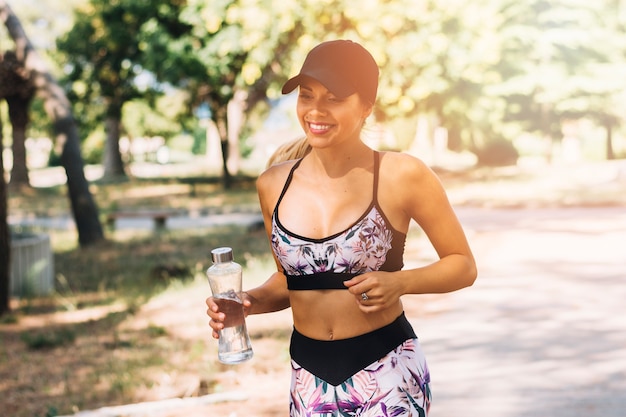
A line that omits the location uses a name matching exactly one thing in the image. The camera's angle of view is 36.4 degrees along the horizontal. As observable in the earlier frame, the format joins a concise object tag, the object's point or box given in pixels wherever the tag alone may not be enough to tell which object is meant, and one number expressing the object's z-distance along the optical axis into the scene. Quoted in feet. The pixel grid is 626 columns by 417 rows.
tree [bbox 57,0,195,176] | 103.08
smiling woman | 9.07
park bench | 67.31
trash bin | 39.17
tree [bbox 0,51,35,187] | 55.11
